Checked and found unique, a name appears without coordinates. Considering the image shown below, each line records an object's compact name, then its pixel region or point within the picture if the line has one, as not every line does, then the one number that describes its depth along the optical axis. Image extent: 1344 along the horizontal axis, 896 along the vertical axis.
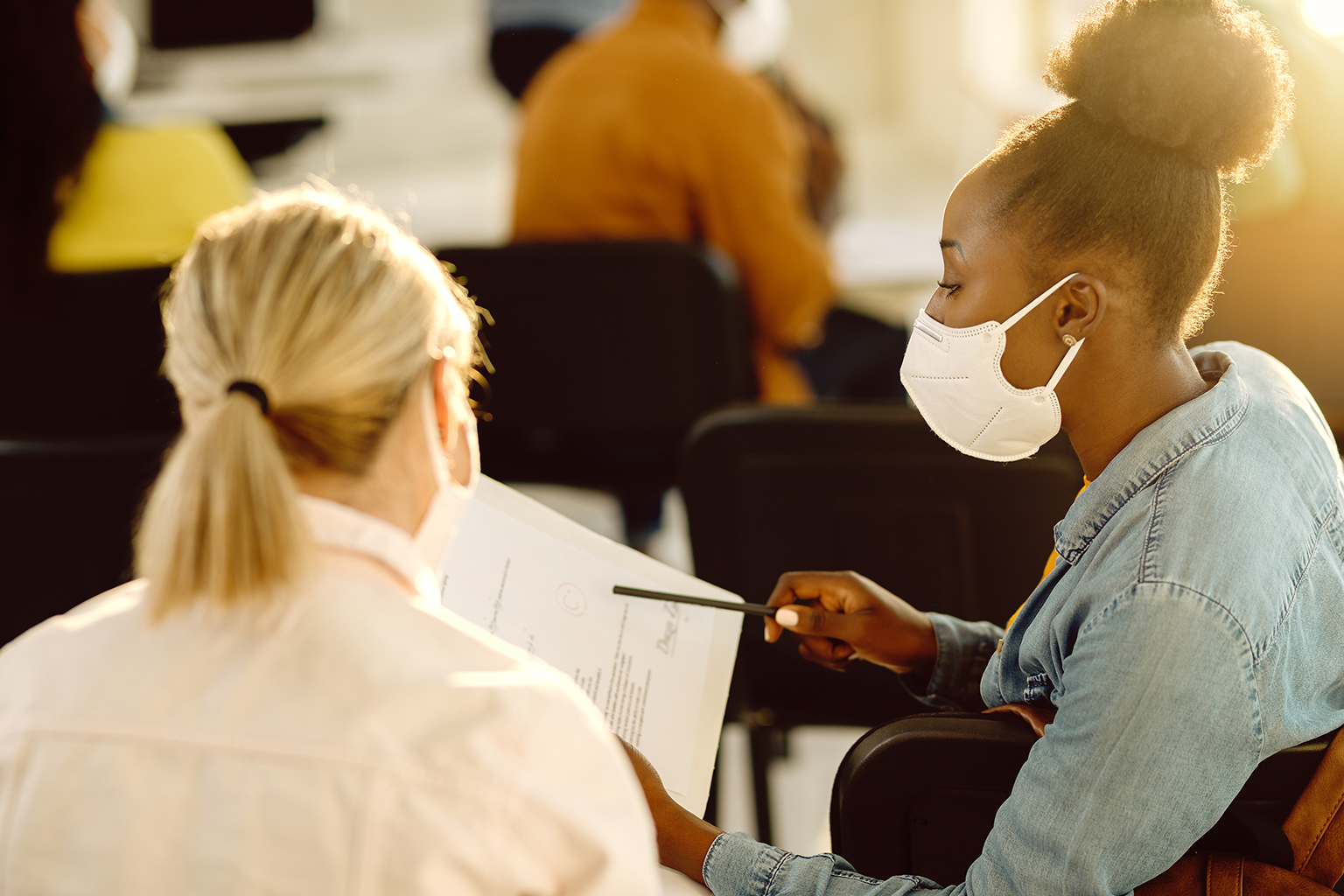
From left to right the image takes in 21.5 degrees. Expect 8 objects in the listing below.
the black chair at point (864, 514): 3.05
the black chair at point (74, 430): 3.32
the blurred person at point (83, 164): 3.40
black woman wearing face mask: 2.58
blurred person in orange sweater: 3.64
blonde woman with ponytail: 2.45
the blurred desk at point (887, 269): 4.38
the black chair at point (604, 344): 3.46
